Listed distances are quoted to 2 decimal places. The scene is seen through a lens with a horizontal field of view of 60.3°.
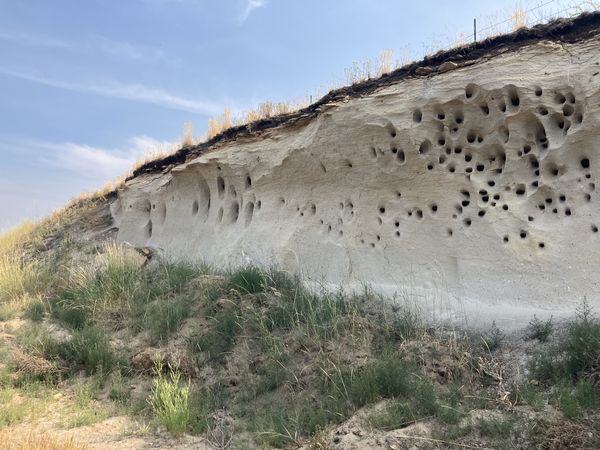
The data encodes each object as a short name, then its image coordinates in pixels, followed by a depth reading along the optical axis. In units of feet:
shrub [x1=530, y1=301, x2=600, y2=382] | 15.17
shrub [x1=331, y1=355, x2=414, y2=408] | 15.34
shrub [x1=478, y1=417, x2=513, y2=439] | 12.76
